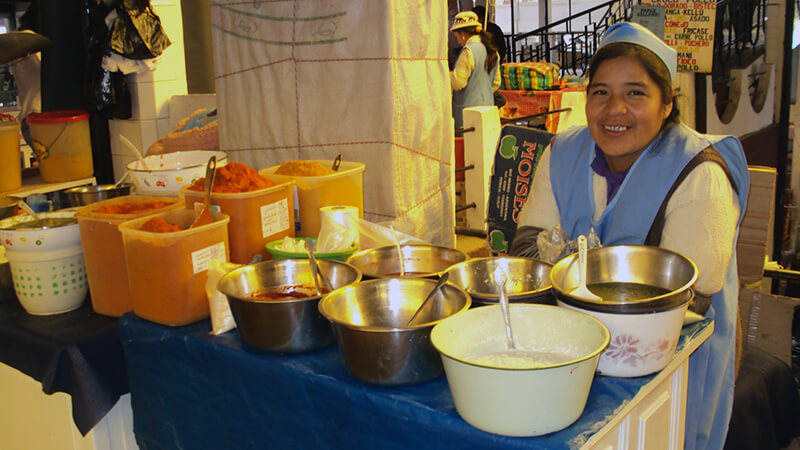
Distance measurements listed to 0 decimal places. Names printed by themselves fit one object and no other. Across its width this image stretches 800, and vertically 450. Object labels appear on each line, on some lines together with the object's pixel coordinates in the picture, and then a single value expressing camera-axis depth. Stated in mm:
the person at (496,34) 6977
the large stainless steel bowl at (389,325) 1360
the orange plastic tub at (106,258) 2010
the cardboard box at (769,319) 3213
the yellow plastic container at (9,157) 4051
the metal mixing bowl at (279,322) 1563
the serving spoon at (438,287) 1542
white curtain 2977
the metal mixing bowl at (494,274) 1749
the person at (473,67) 6262
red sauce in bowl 1693
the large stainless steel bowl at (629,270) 1520
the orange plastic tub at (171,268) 1812
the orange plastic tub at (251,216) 2061
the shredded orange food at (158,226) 1840
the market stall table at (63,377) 1955
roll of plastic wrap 2070
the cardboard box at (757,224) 3031
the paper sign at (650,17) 3738
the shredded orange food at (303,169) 2408
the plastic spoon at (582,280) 1519
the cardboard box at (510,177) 3498
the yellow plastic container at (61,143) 4293
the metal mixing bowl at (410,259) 1928
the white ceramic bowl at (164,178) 2404
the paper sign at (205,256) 1858
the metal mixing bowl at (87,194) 2664
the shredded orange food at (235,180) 2088
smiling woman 1999
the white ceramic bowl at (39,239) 2055
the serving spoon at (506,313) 1358
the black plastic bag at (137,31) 4199
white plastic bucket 2090
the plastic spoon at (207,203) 1933
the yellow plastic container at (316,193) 2350
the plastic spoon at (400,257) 1898
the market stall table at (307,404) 1337
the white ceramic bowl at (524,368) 1152
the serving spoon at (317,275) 1717
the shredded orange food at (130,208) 2090
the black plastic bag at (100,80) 4293
